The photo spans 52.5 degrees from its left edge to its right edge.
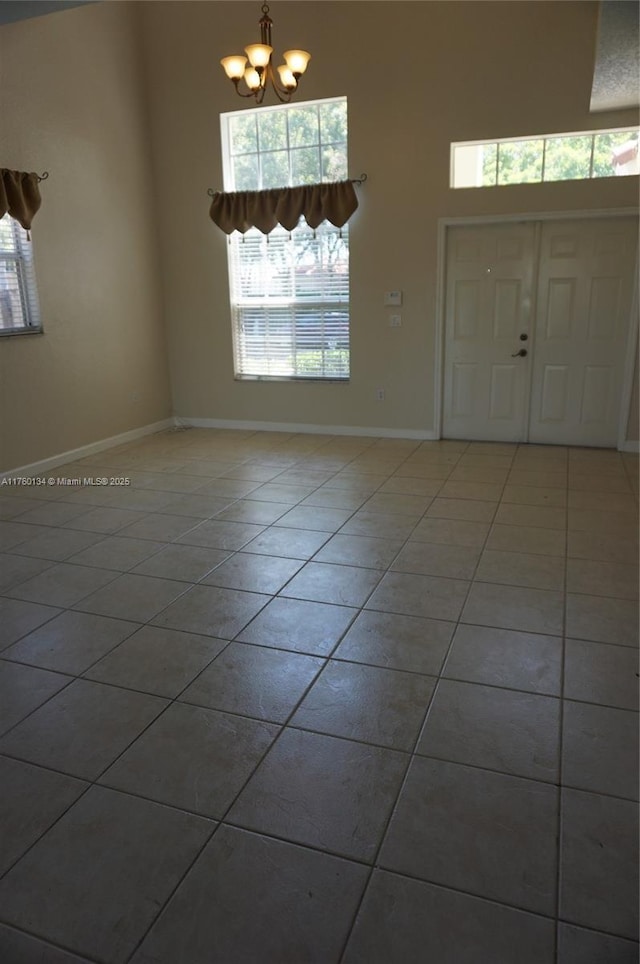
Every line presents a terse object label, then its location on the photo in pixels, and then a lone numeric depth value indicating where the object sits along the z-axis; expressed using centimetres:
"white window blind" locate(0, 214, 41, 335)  470
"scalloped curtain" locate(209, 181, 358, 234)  557
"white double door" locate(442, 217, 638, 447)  523
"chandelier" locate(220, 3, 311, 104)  364
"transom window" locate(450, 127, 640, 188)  496
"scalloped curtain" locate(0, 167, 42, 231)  450
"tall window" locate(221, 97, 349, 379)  574
